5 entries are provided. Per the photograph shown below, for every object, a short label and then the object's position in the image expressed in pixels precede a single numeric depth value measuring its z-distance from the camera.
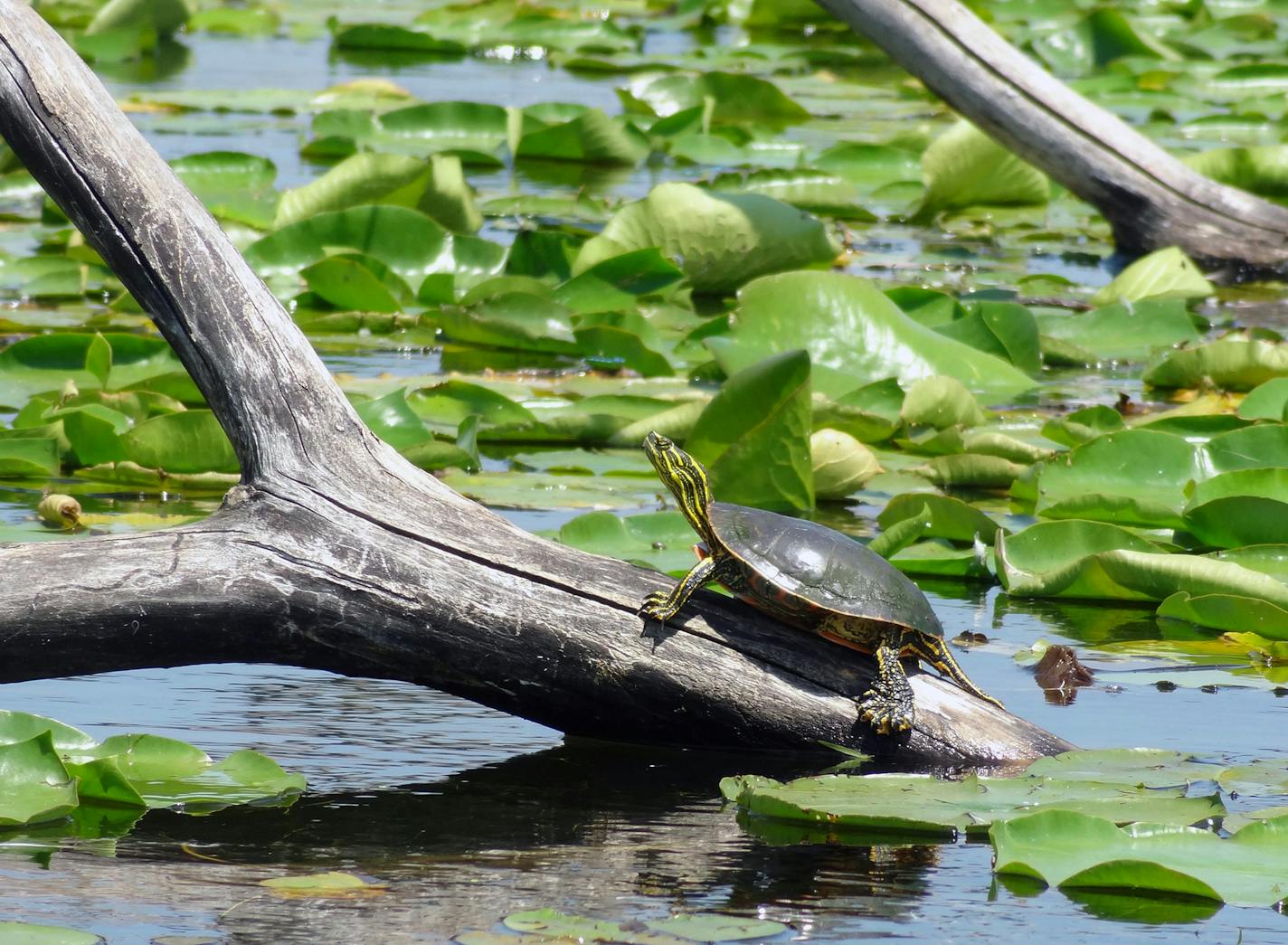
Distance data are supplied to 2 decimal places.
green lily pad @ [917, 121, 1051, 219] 15.57
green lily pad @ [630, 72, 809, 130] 19.87
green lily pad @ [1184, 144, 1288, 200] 15.87
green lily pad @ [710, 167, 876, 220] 16.36
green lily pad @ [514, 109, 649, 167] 17.41
